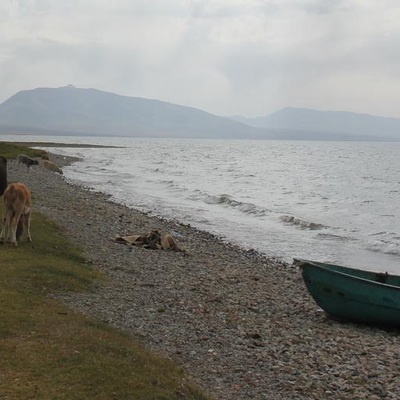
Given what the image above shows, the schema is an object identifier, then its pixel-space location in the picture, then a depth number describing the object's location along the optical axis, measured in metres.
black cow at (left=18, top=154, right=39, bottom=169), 57.73
